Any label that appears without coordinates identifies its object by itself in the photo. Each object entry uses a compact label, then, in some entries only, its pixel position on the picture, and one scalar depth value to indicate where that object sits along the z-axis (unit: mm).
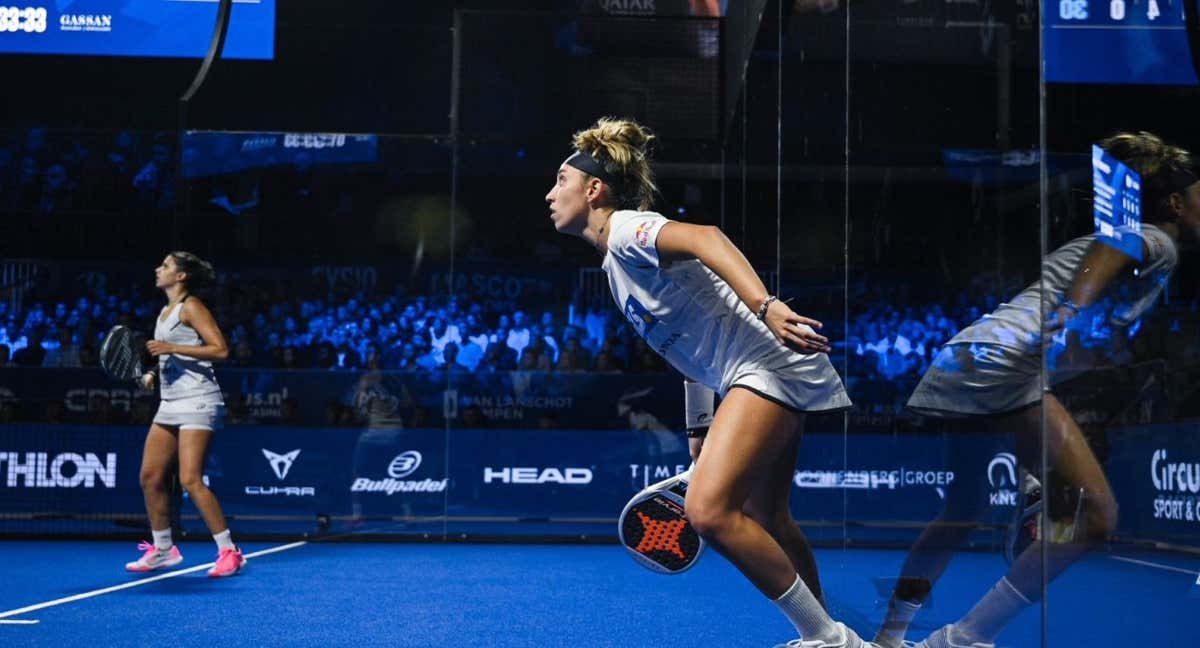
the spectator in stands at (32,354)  7730
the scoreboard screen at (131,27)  7301
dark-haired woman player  5531
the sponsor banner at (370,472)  7523
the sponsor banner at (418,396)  7609
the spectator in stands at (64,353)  7797
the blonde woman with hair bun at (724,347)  2586
